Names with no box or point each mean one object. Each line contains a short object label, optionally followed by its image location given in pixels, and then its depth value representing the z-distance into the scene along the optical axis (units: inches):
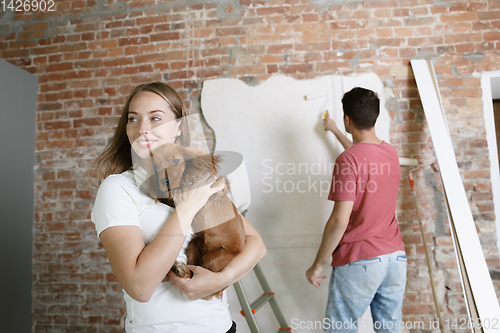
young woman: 30.1
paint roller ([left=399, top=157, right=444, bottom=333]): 72.7
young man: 60.5
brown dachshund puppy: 32.9
